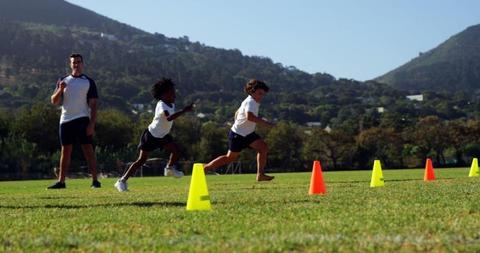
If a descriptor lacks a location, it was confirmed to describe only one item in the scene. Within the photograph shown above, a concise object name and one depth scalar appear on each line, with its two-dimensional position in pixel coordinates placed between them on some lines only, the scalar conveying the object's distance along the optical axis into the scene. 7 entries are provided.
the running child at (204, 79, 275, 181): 13.37
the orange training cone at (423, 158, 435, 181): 15.35
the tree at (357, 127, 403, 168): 88.38
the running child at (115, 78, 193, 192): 11.62
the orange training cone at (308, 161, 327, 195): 9.55
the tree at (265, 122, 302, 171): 85.94
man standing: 11.39
